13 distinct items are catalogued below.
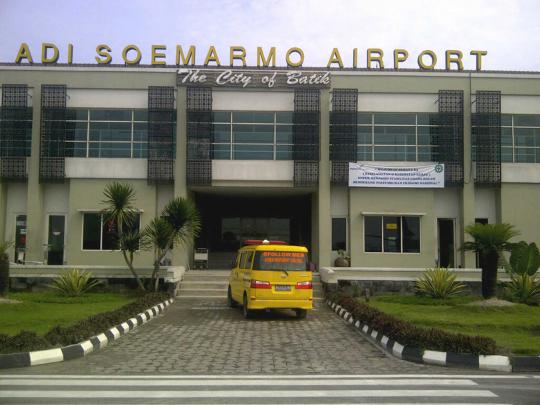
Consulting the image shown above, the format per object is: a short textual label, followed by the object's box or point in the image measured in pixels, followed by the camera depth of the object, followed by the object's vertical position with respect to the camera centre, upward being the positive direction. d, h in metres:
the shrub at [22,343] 9.79 -1.75
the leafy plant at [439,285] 19.48 -1.37
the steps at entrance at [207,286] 20.97 -1.63
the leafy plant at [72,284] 19.47 -1.47
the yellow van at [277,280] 15.19 -0.99
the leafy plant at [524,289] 17.67 -1.37
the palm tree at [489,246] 16.59 -0.06
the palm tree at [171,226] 19.59 +0.49
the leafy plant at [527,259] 18.11 -0.45
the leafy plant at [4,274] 16.97 -1.02
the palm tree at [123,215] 19.17 +0.80
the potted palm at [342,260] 24.55 -0.74
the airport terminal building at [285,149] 24.97 +3.94
